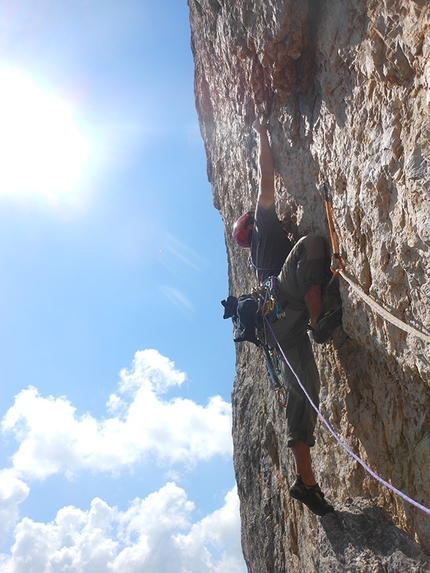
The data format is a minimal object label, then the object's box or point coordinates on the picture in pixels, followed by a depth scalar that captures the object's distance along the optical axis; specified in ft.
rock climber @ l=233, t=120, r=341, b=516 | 13.91
